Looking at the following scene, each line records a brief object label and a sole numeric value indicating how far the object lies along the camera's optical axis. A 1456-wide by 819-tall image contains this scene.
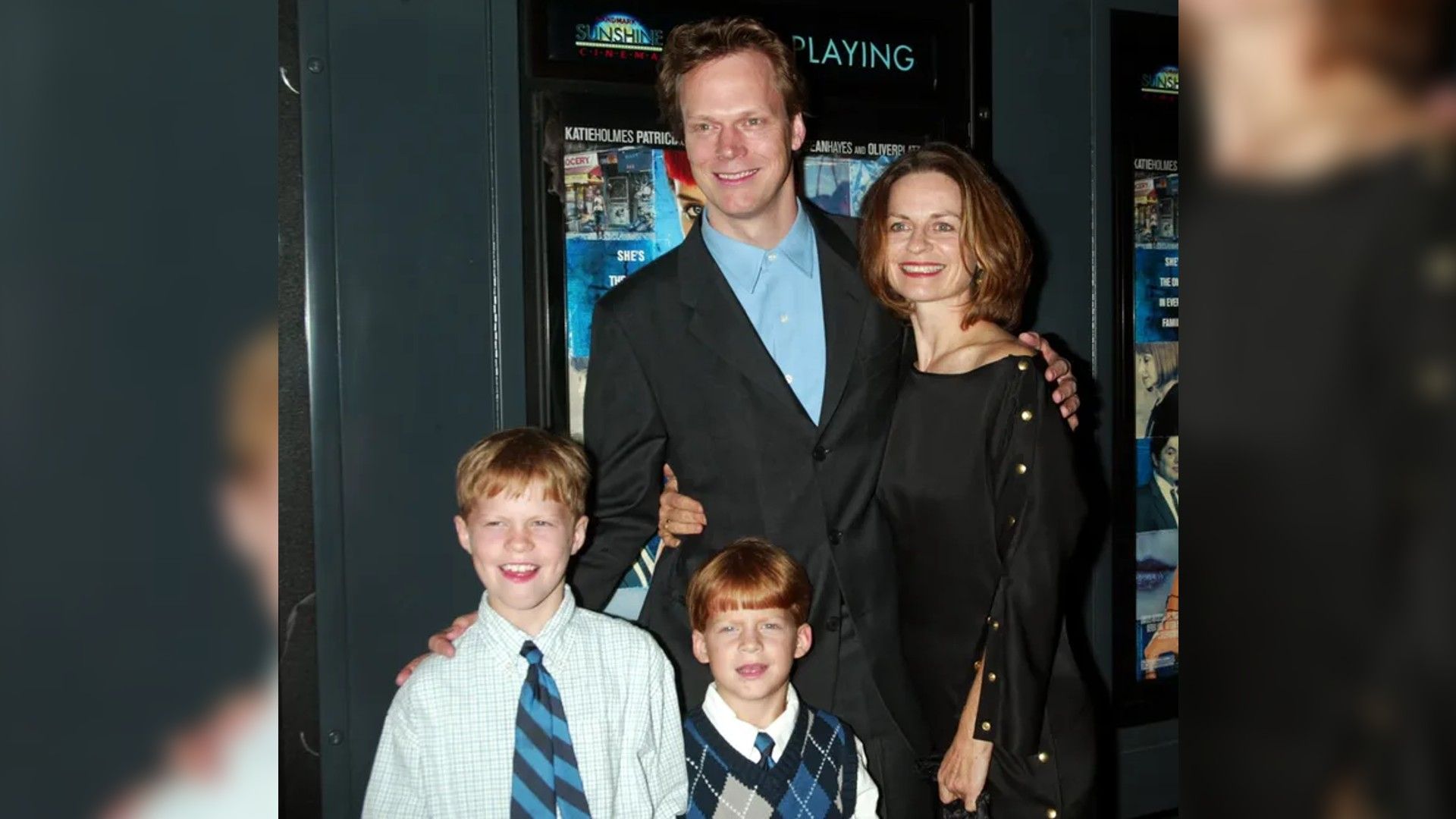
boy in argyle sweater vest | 2.06
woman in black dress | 2.02
